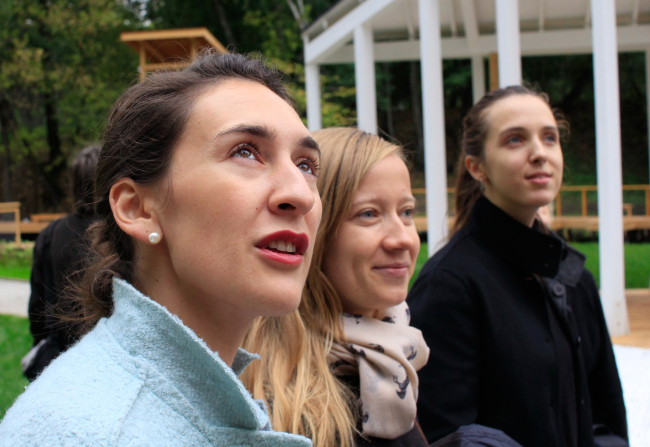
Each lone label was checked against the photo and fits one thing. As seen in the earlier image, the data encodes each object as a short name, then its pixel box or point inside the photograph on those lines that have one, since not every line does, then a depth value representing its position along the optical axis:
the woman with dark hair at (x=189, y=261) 0.93
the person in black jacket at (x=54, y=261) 3.28
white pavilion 6.05
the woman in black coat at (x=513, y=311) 2.13
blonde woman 1.58
